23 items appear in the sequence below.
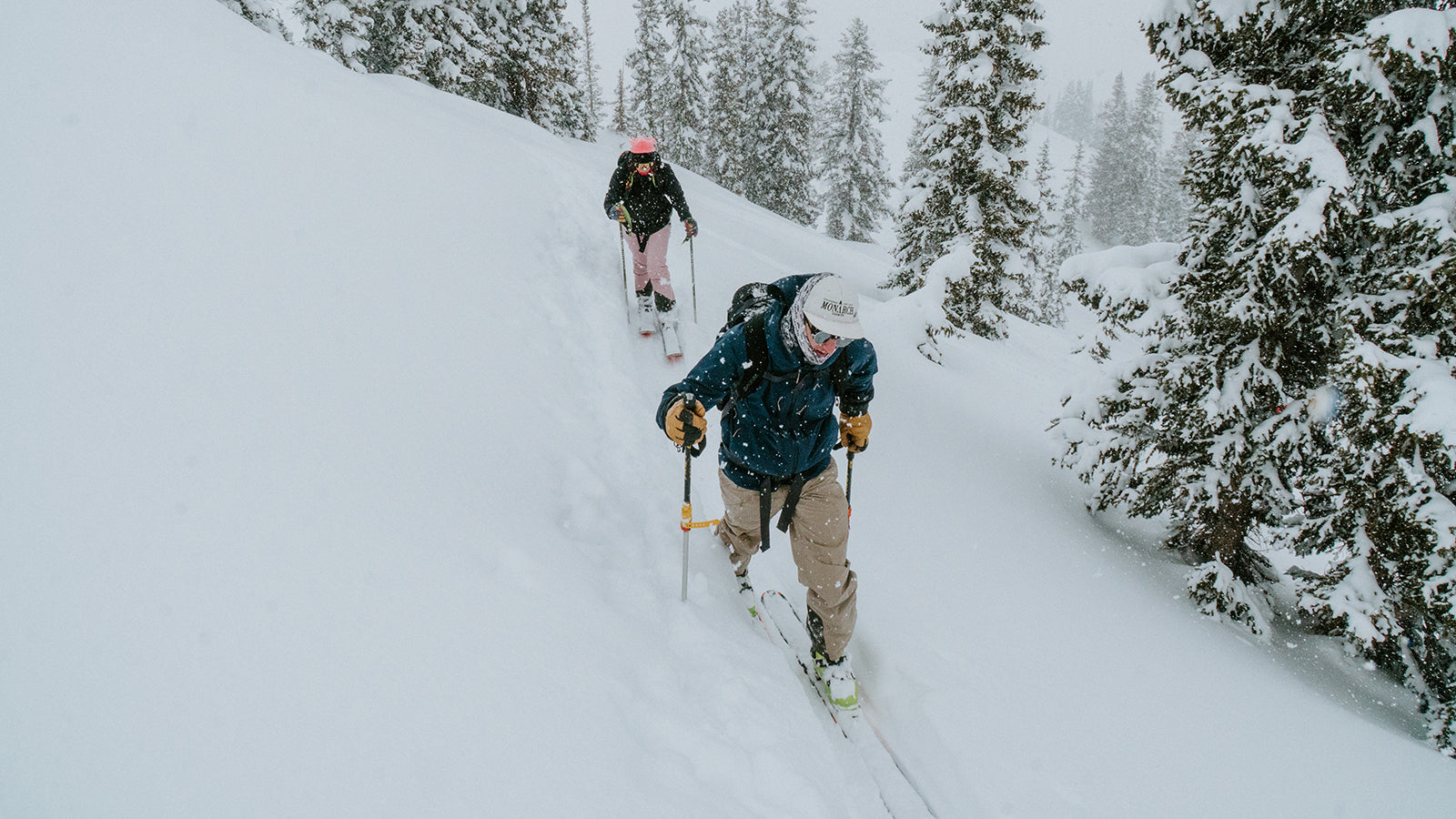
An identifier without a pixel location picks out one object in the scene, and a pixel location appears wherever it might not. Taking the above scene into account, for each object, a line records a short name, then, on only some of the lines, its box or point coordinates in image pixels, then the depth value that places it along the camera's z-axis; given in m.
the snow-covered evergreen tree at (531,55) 21.55
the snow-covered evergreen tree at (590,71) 43.17
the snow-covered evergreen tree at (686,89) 30.16
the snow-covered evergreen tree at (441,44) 19.52
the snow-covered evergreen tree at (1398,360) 4.95
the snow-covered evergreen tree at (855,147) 31.59
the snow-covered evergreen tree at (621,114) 46.19
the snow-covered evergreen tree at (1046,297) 30.46
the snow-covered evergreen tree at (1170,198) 54.50
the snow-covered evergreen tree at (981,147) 13.64
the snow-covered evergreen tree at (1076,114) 119.50
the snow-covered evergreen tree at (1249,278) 5.48
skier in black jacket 7.59
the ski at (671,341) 7.61
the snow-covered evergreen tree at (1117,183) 57.00
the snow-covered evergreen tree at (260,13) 14.74
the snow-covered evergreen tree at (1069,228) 46.09
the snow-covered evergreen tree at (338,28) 17.98
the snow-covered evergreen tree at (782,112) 28.97
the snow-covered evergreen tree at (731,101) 30.67
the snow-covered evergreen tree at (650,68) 31.81
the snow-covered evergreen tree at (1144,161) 56.72
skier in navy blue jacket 3.42
